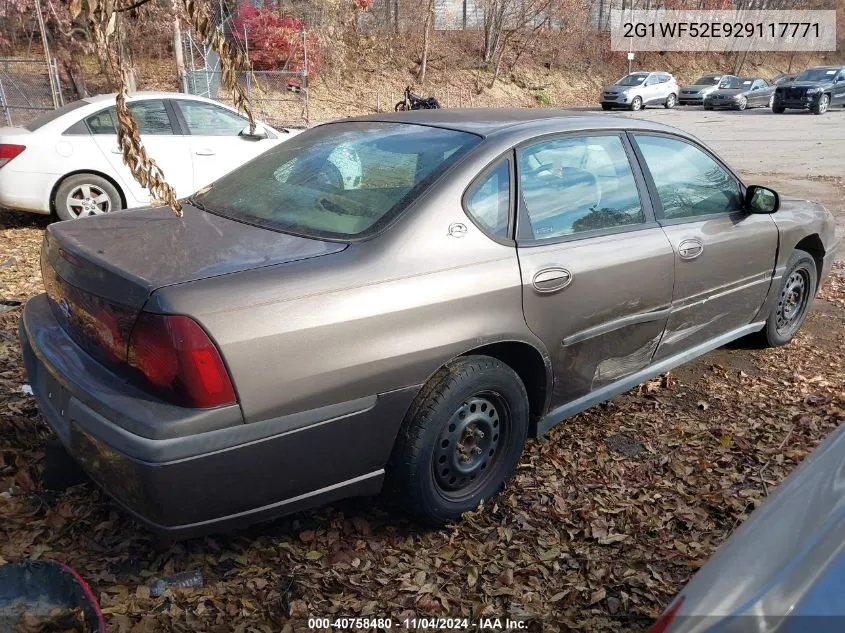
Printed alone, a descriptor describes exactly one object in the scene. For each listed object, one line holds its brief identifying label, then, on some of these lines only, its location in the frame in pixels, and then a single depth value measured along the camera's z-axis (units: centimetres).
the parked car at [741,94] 3081
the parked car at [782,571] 131
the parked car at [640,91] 3025
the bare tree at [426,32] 3121
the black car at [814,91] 2753
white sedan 718
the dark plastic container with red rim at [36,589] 229
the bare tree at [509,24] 3472
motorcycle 1697
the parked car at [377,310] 229
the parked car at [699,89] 3264
